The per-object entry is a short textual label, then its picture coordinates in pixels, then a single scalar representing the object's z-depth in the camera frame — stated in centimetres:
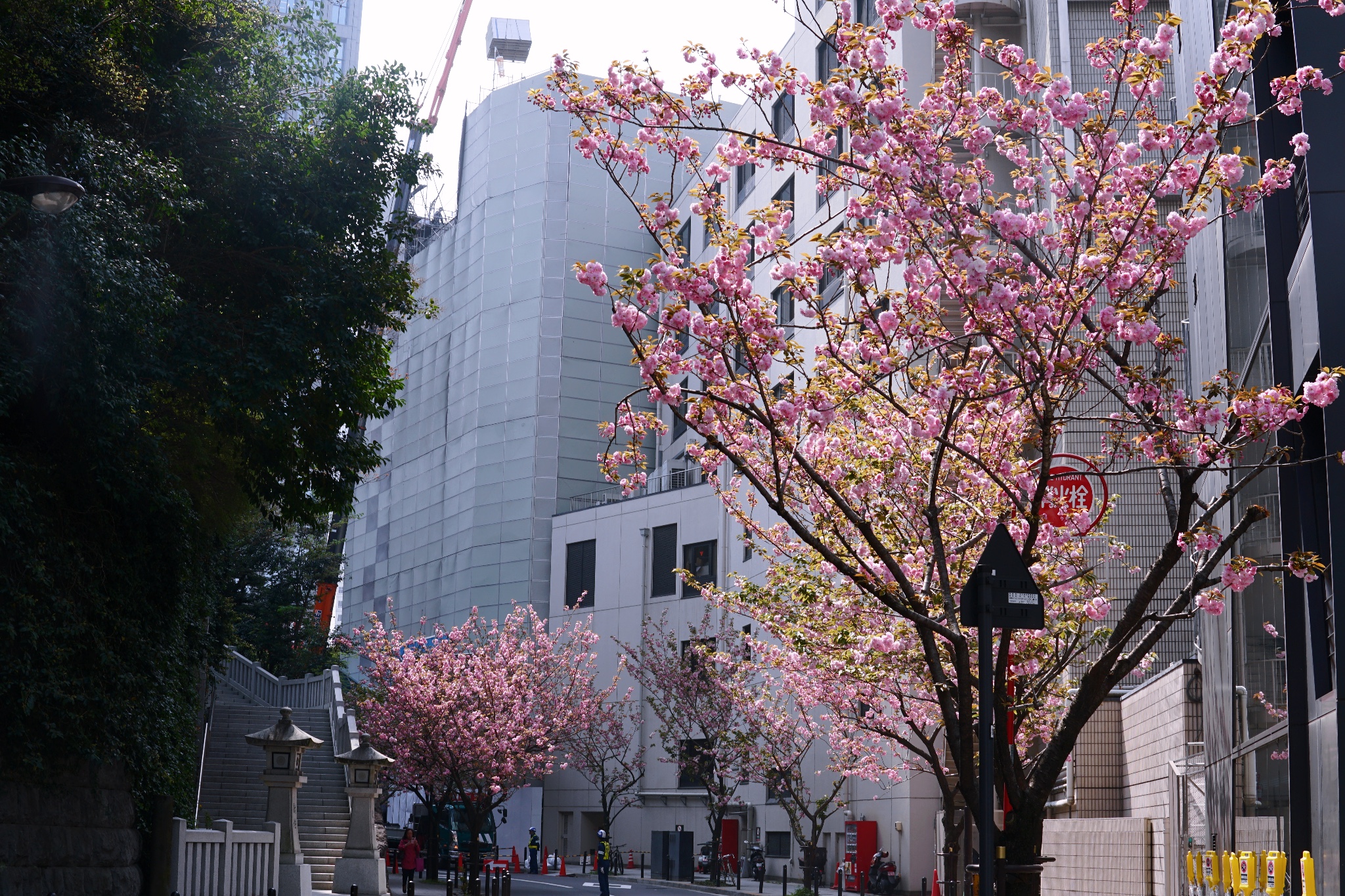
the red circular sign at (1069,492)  1254
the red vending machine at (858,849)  3594
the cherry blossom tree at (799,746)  2598
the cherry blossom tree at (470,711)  3600
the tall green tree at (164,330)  1257
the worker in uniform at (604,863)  2695
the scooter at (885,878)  3397
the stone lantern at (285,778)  2278
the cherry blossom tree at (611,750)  4831
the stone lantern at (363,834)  2580
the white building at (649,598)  4544
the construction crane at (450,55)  14612
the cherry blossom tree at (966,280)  895
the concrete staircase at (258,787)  2744
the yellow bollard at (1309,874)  1011
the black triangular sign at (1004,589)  731
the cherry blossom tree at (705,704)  3728
